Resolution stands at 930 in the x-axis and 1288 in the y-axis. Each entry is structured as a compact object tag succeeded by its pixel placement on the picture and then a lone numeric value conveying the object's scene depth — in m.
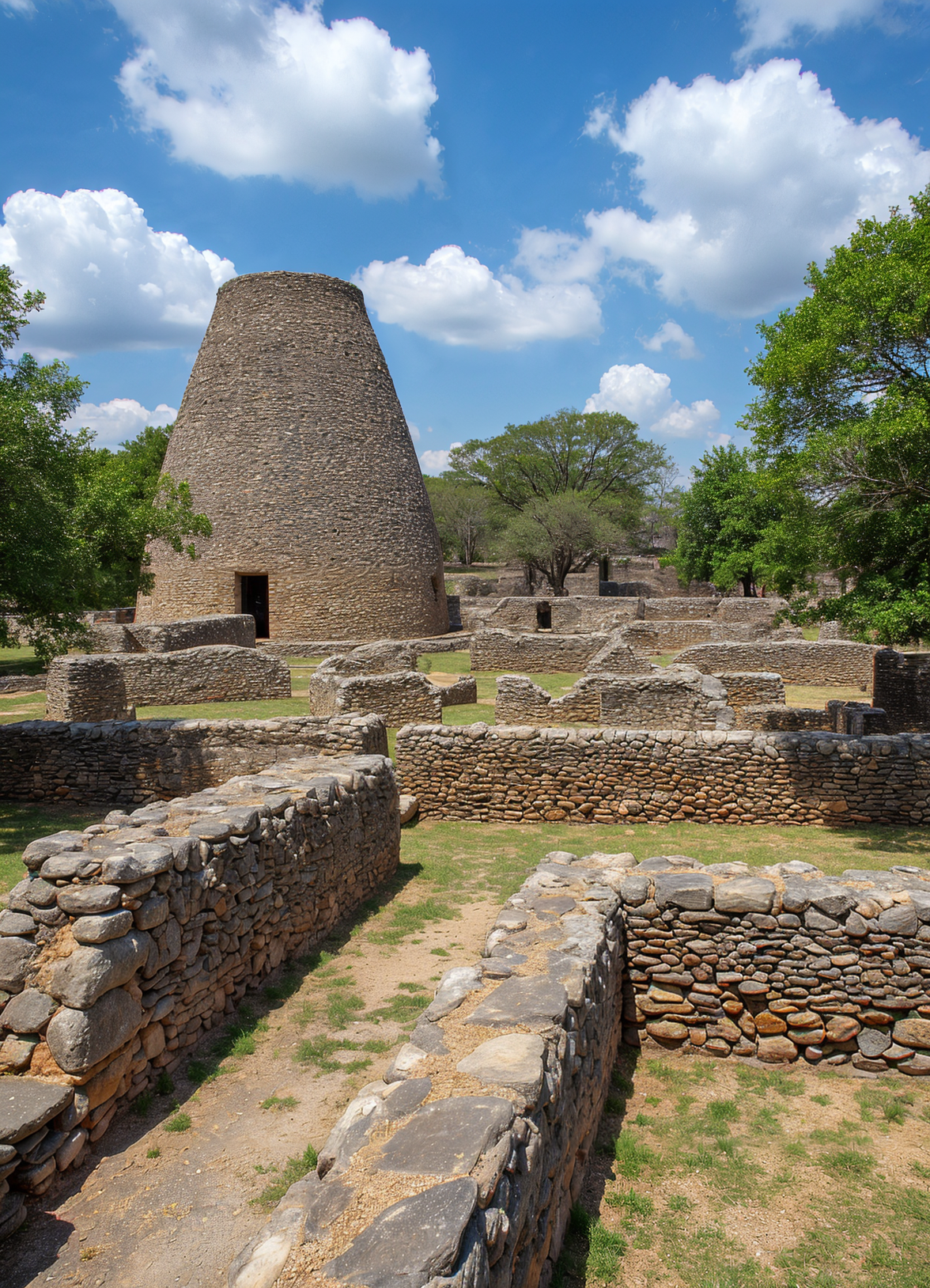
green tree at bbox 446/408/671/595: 51.91
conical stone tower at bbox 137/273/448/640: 27.17
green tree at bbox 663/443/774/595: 41.38
